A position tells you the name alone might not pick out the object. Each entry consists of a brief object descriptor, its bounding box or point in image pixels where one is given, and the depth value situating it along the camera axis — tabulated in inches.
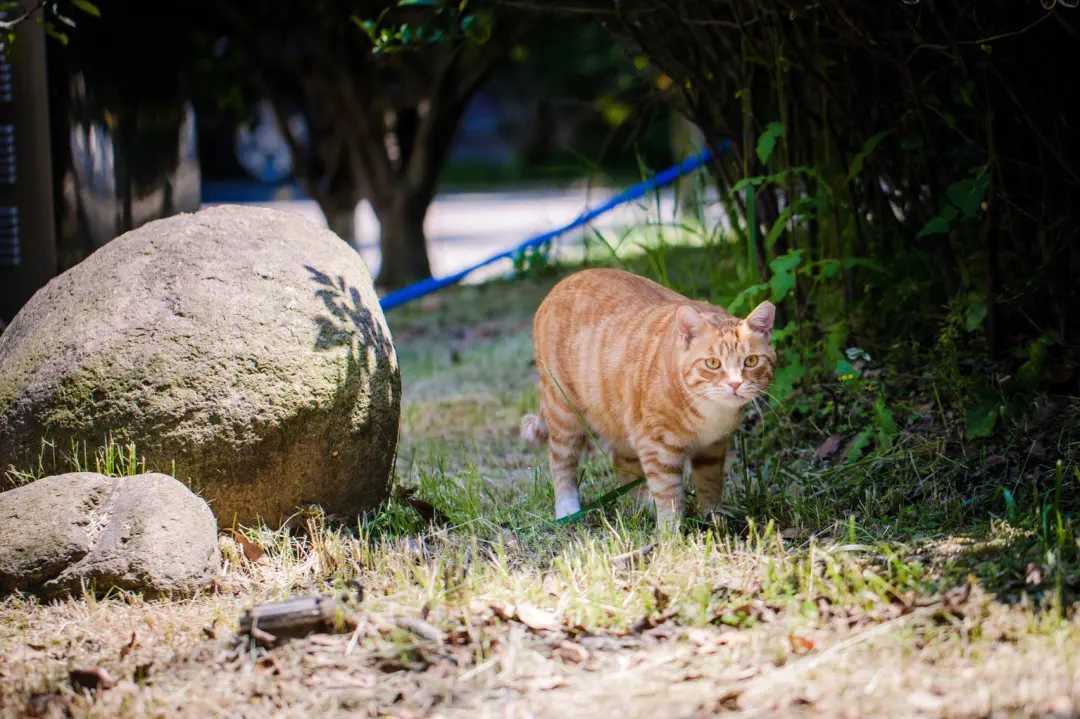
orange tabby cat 157.6
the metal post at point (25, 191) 233.8
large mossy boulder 151.9
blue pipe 276.5
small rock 140.4
